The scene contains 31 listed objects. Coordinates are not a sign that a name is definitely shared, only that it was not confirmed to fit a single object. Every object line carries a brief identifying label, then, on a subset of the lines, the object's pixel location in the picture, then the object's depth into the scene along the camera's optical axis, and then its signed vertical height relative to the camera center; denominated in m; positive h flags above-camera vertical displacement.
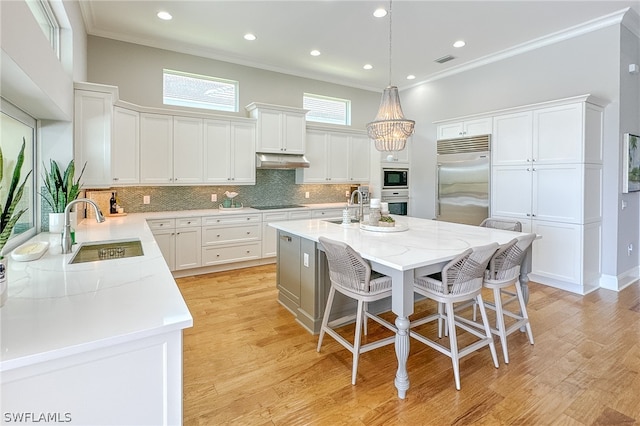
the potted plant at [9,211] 1.47 -0.02
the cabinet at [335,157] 5.84 +0.93
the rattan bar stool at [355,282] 2.29 -0.52
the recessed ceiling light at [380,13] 3.75 +2.23
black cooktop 5.46 +0.02
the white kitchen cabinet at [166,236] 4.39 -0.37
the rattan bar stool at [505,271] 2.50 -0.48
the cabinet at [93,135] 3.36 +0.75
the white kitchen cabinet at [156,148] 4.44 +0.80
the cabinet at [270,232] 5.21 -0.37
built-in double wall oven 6.35 +0.37
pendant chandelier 3.14 +0.80
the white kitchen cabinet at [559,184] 3.94 +0.32
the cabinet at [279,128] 5.21 +1.28
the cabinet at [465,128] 4.84 +1.23
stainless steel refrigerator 4.88 +0.45
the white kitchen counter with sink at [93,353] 0.99 -0.46
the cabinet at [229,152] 4.93 +0.85
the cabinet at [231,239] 4.77 -0.45
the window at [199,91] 4.91 +1.79
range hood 5.25 +0.75
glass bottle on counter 4.40 +0.02
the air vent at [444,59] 5.15 +2.34
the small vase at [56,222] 2.68 -0.12
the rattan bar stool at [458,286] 2.19 -0.53
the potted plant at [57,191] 2.72 +0.14
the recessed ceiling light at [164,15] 3.82 +2.23
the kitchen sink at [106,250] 2.18 -0.31
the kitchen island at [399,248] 2.10 -0.29
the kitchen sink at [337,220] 3.84 -0.14
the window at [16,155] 2.15 +0.39
